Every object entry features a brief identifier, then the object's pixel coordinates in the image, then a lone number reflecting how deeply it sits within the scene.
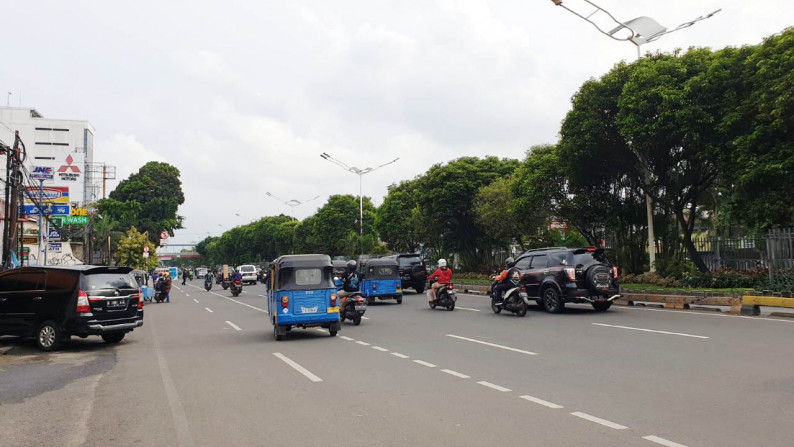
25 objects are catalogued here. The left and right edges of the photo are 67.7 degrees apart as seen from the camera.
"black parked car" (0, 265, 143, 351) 12.77
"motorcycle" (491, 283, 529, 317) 17.19
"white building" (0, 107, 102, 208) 100.56
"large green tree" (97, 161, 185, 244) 76.06
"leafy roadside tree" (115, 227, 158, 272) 55.03
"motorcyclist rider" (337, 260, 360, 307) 16.66
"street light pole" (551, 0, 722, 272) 22.67
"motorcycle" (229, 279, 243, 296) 34.88
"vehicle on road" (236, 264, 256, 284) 53.31
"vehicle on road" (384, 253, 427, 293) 31.91
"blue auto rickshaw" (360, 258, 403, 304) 24.36
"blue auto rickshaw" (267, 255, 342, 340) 13.50
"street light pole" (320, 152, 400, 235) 54.13
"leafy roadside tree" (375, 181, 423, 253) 57.38
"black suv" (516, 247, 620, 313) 17.17
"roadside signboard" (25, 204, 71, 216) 42.10
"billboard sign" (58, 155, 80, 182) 74.81
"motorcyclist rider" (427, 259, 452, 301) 20.33
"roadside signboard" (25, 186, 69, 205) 42.60
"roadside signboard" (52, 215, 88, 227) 46.80
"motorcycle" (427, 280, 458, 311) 20.09
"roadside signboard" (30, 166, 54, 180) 44.28
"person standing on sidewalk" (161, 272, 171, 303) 32.12
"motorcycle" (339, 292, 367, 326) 16.48
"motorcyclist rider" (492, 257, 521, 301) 17.75
